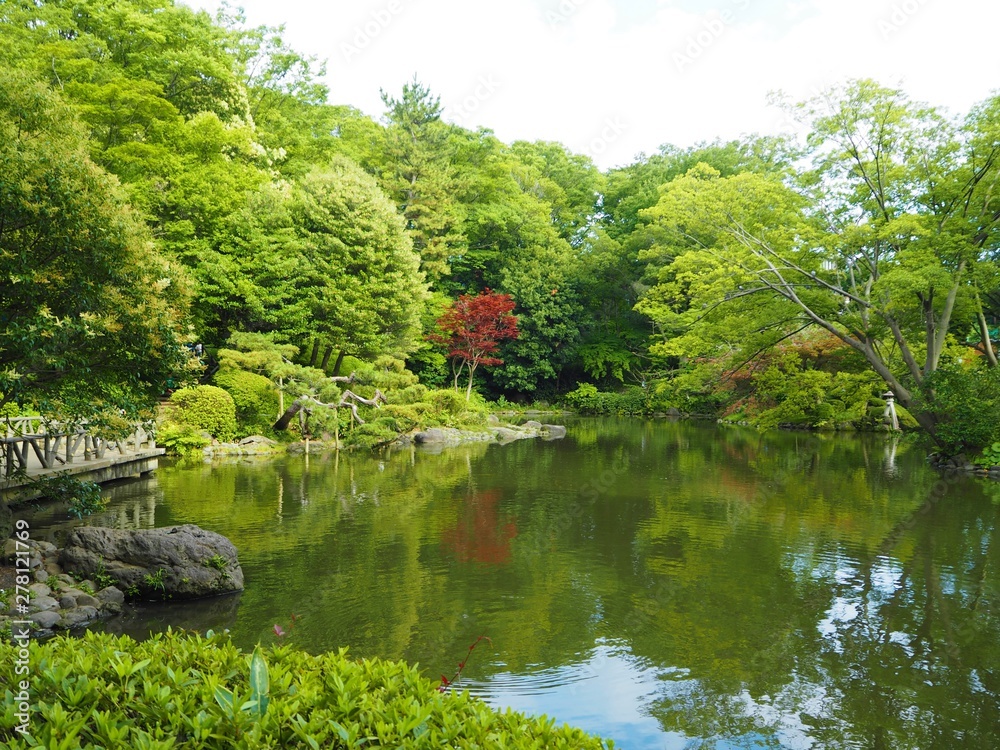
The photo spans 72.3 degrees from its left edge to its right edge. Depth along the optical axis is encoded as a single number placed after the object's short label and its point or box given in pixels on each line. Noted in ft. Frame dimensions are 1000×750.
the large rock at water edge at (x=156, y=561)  20.12
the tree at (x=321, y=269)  64.34
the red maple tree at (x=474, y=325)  86.48
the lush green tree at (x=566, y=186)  127.54
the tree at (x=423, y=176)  95.50
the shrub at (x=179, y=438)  50.44
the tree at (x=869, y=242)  46.14
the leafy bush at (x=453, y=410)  71.26
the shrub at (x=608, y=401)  107.76
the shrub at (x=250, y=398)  56.24
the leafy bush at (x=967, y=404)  44.75
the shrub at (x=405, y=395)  65.16
